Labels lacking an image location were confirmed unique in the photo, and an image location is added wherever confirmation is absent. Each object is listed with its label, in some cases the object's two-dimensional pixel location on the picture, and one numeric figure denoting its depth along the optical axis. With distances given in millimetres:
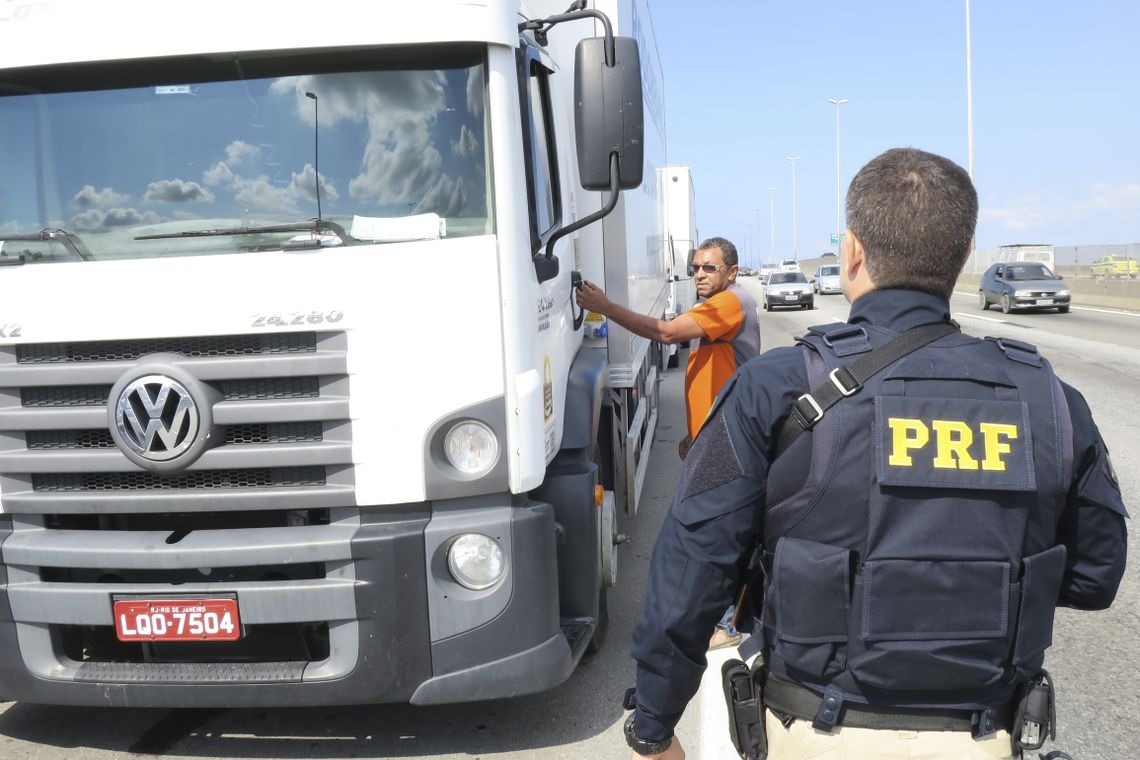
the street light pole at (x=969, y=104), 39356
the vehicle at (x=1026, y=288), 26953
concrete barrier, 28266
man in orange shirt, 4949
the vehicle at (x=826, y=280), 45828
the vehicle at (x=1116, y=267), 40588
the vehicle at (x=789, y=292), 34531
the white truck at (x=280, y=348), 3273
